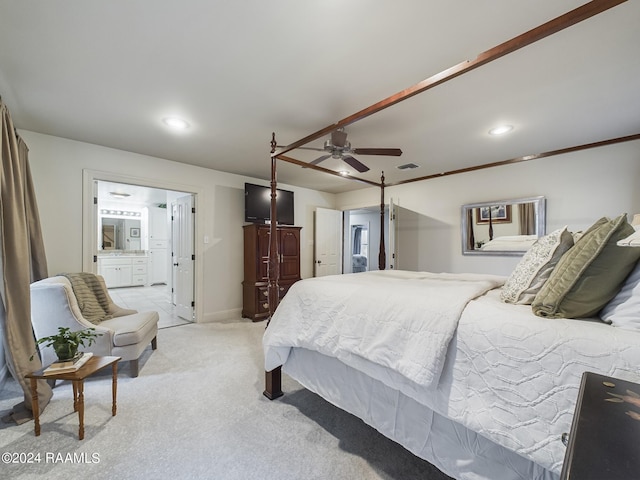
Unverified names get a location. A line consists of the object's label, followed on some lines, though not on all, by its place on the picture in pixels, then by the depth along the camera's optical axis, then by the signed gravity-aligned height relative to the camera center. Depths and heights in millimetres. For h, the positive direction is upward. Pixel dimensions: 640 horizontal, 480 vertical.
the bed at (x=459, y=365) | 932 -540
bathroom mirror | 7281 +212
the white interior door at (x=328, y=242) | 5363 -7
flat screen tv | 4414 +636
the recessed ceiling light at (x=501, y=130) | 2635 +1123
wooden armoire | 4246 -418
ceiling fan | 2355 +823
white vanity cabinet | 6844 -753
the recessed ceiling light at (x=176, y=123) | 2535 +1154
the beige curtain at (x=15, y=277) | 1837 -251
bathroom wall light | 6138 +1101
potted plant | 1723 -663
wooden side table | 1595 -853
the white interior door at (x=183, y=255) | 4137 -224
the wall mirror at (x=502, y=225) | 3439 +224
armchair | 2172 -711
